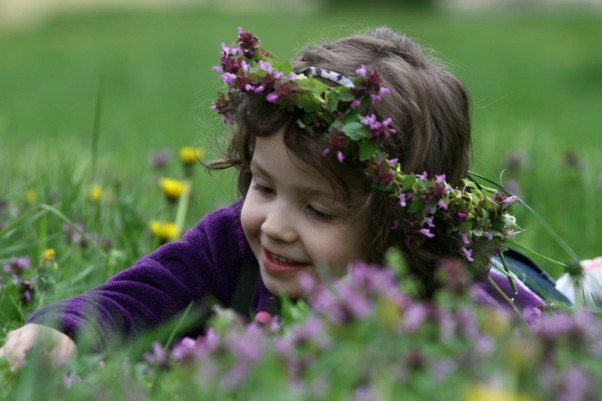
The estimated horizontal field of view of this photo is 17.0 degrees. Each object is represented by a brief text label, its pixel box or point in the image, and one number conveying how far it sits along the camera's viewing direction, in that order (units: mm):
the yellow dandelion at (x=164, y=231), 6225
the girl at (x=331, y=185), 4603
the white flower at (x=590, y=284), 6059
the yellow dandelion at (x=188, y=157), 6903
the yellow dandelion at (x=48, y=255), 5546
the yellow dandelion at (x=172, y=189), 6690
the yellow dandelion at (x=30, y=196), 7185
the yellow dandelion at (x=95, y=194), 7012
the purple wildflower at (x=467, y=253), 4795
